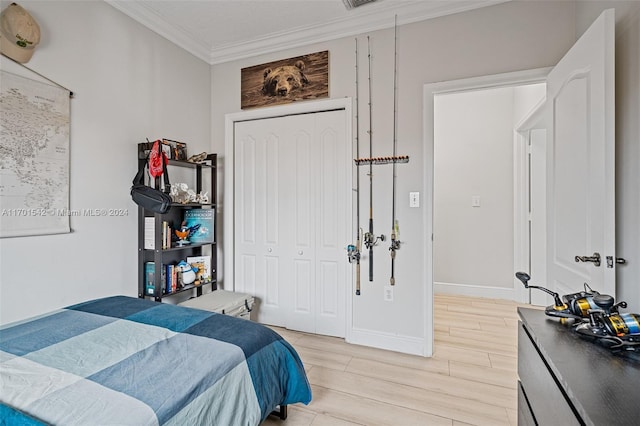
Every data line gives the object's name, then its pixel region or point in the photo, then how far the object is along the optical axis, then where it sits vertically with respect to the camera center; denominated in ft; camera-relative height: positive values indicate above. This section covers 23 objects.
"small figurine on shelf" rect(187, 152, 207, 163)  9.00 +1.55
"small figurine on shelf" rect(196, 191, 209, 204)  8.97 +0.38
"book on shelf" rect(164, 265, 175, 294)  8.03 -1.80
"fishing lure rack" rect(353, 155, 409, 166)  8.12 +1.40
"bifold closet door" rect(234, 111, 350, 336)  9.00 -0.20
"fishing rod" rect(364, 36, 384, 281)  8.41 +0.37
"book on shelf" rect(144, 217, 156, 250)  7.73 -0.57
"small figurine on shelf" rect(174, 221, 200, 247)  8.50 -0.62
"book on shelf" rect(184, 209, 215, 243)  9.04 -0.36
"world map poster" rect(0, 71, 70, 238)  5.56 +1.02
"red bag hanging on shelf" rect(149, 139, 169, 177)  7.36 +1.22
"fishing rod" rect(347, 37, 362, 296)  8.47 -0.77
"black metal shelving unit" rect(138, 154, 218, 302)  7.65 -0.93
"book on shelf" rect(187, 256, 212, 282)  8.89 -1.61
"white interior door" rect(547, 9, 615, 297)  4.57 +0.86
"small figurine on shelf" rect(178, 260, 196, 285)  8.38 -1.70
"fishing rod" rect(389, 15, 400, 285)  8.16 +1.38
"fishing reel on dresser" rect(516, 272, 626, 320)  3.45 -1.09
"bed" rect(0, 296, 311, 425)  2.86 -1.79
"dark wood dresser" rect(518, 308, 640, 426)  2.13 -1.33
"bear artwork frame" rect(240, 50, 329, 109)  9.00 +4.02
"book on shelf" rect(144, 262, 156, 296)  7.85 -1.74
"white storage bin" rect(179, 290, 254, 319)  7.80 -2.41
